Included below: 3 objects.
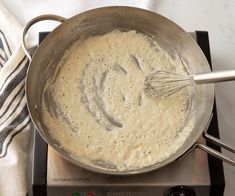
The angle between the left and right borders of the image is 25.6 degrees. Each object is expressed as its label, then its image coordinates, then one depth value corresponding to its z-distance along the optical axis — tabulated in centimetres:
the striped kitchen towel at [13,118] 89
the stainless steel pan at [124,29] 80
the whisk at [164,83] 88
